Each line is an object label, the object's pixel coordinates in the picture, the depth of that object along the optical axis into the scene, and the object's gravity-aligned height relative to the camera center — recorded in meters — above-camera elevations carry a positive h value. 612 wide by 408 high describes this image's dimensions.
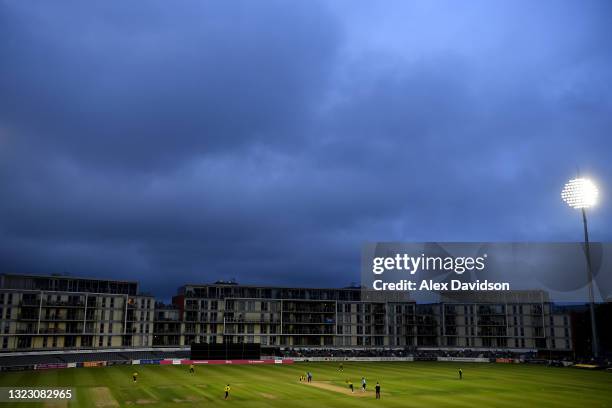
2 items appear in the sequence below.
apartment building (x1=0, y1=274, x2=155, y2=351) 114.75 -1.97
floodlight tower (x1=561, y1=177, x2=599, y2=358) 104.25 +22.39
